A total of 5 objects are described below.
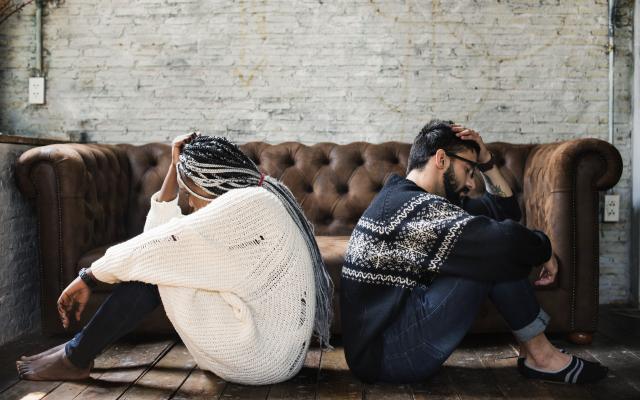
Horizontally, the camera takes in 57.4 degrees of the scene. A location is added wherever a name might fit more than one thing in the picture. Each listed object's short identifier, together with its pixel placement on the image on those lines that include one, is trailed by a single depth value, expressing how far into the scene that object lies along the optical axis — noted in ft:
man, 5.29
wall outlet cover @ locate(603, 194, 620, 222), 10.37
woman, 5.09
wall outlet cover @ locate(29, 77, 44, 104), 10.63
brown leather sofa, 7.56
